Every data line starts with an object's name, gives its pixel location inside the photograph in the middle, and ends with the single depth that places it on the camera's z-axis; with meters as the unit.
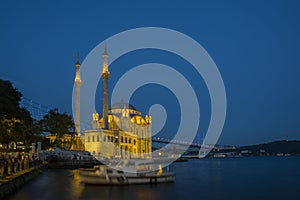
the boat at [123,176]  26.69
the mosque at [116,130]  80.38
